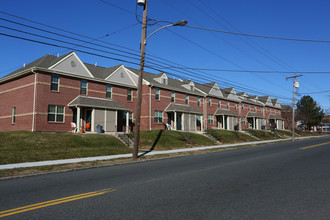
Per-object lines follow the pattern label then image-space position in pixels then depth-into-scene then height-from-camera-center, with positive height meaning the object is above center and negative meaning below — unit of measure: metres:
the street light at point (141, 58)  15.49 +4.27
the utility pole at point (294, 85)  38.44 +6.46
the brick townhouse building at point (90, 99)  22.95 +2.84
